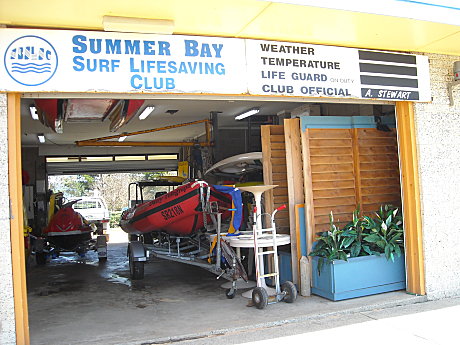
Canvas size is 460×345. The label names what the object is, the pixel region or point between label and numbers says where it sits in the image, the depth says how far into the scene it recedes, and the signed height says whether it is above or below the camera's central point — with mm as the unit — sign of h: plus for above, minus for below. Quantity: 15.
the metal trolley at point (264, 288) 5355 -1197
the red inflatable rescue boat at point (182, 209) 6980 -239
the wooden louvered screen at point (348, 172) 6027 +178
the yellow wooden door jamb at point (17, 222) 3826 -170
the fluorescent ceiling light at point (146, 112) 9509 +1835
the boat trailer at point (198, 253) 6113 -965
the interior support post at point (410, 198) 5555 -197
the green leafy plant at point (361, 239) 5660 -699
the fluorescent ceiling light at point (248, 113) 10766 +1910
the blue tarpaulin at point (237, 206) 6609 -225
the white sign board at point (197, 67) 3967 +1263
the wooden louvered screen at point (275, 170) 6520 +281
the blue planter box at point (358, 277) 5504 -1158
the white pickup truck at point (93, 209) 17625 -427
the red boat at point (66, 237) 9977 -839
